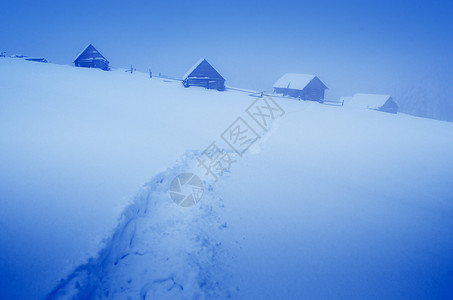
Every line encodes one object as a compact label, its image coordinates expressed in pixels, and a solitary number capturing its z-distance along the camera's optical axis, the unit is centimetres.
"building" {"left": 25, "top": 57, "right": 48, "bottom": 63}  3064
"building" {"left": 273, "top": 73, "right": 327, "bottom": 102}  3259
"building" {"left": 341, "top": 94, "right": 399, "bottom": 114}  3853
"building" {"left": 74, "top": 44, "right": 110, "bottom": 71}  3085
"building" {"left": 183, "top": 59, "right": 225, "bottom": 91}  2841
